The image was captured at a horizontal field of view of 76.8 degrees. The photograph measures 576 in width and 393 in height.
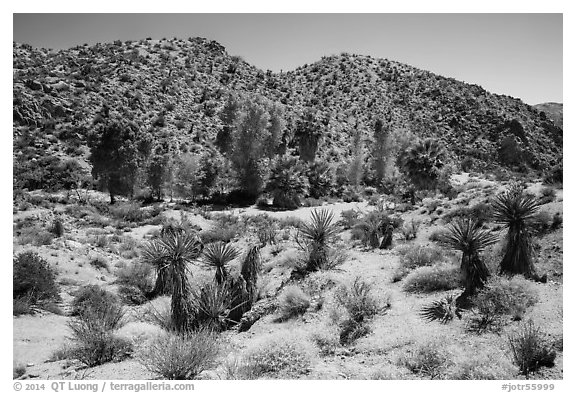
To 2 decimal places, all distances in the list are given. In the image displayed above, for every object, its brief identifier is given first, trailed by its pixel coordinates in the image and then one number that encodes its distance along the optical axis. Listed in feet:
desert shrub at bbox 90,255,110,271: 58.76
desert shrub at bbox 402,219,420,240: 67.41
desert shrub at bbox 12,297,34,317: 38.63
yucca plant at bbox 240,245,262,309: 41.70
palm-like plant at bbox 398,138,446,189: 108.47
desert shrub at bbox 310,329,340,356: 28.92
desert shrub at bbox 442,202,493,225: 61.92
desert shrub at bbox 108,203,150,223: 89.32
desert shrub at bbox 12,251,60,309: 42.06
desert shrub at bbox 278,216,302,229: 86.67
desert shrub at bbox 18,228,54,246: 58.65
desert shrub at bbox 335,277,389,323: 34.53
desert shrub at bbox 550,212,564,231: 48.11
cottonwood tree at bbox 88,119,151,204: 106.52
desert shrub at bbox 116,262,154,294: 51.19
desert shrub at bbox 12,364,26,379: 25.81
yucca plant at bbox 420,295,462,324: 32.60
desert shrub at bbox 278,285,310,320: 38.22
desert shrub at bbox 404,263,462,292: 39.65
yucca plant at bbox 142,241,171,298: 34.65
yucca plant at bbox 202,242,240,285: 39.75
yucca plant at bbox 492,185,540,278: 37.06
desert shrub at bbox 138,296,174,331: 35.09
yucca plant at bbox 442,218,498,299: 35.19
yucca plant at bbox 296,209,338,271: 49.73
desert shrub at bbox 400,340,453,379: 24.18
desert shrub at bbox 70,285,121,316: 41.63
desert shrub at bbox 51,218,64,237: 66.04
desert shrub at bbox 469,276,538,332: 30.30
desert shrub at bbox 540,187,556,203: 56.75
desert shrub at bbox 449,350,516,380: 22.25
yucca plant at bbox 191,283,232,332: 35.17
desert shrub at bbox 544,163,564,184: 64.39
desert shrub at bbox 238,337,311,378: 24.65
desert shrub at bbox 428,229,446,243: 62.35
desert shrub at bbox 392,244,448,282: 45.88
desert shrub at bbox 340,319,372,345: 31.19
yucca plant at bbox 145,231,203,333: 33.86
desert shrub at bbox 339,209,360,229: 80.69
